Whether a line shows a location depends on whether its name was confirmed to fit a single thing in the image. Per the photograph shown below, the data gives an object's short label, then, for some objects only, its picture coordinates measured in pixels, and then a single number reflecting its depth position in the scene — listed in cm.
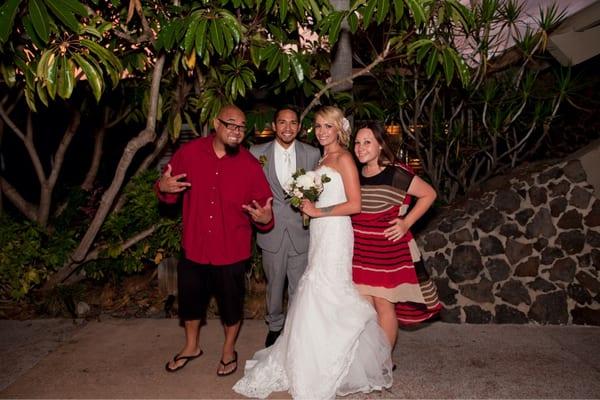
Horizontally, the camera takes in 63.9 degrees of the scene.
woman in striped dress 313
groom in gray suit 367
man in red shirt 328
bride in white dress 296
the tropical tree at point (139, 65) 283
